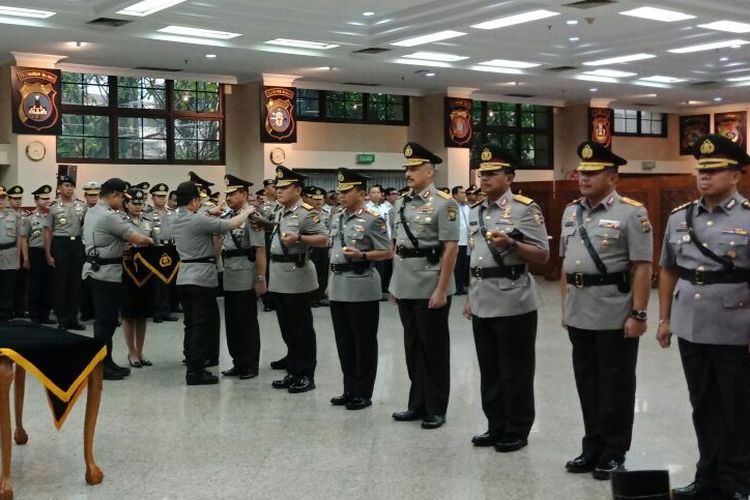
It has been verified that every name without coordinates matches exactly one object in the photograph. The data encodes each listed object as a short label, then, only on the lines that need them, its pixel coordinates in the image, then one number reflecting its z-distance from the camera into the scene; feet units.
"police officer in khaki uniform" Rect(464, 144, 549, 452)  14.71
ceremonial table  12.63
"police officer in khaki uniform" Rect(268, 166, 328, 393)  19.93
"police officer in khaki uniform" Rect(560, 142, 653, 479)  12.94
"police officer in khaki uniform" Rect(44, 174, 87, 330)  31.48
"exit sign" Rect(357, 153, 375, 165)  59.31
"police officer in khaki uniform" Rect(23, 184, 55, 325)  32.83
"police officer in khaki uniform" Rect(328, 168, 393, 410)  18.22
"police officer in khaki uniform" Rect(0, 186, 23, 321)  31.19
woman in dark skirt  22.82
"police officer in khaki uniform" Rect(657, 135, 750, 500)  11.51
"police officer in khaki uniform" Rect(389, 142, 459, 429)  16.49
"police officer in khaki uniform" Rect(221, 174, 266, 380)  21.66
